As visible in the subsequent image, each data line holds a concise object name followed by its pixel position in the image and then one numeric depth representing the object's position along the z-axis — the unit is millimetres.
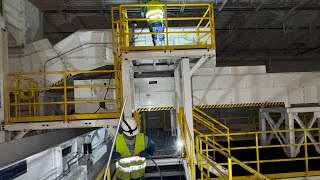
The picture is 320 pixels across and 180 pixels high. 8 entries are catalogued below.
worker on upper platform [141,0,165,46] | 7086
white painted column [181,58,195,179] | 6605
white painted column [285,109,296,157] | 9443
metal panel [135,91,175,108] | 8734
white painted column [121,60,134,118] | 6453
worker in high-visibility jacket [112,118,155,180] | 5449
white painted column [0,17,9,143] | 6641
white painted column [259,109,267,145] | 11484
